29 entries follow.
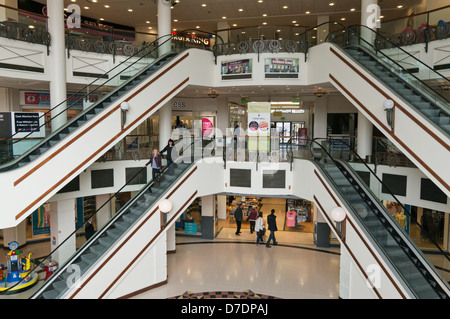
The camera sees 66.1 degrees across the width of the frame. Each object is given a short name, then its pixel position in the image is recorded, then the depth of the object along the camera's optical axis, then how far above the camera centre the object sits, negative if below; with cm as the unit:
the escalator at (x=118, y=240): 866 -299
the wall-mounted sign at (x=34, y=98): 1448 +156
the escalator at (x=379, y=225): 747 -227
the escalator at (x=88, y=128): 827 +19
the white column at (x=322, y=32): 1288 +382
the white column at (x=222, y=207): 1827 -388
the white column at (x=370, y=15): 1223 +422
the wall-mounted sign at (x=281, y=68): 1334 +255
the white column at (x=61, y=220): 1307 -325
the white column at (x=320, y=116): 1838 +93
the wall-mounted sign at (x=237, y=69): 1359 +257
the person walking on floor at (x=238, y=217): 1611 -387
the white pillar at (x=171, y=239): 1404 -425
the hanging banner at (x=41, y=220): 1571 -392
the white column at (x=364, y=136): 1314 -11
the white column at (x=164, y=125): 1399 +38
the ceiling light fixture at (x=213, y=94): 1680 +199
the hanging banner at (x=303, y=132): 2002 +9
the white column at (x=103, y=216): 1057 -259
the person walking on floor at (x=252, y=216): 1620 -388
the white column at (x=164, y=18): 1361 +461
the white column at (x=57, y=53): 1134 +276
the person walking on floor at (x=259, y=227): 1473 -400
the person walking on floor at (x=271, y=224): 1436 -378
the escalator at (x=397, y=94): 774 +106
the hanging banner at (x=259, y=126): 1299 +30
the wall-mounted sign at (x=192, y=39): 1317 +372
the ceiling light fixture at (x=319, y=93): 1607 +192
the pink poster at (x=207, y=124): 1973 +58
